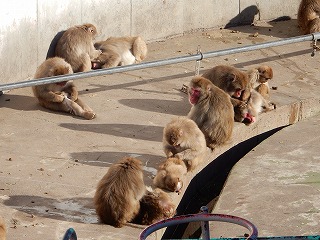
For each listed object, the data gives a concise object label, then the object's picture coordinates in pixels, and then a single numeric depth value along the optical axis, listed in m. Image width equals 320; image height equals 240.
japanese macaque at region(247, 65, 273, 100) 11.91
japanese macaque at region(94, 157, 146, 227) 8.53
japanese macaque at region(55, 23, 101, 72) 12.83
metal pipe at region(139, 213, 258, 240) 5.05
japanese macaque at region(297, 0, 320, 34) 15.65
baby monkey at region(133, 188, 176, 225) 8.77
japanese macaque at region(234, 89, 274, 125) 11.55
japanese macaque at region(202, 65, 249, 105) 11.47
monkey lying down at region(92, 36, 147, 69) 13.30
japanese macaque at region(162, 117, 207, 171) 9.91
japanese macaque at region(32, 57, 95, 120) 11.59
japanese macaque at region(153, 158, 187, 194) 9.35
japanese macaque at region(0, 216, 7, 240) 7.59
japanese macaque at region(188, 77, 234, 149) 10.73
